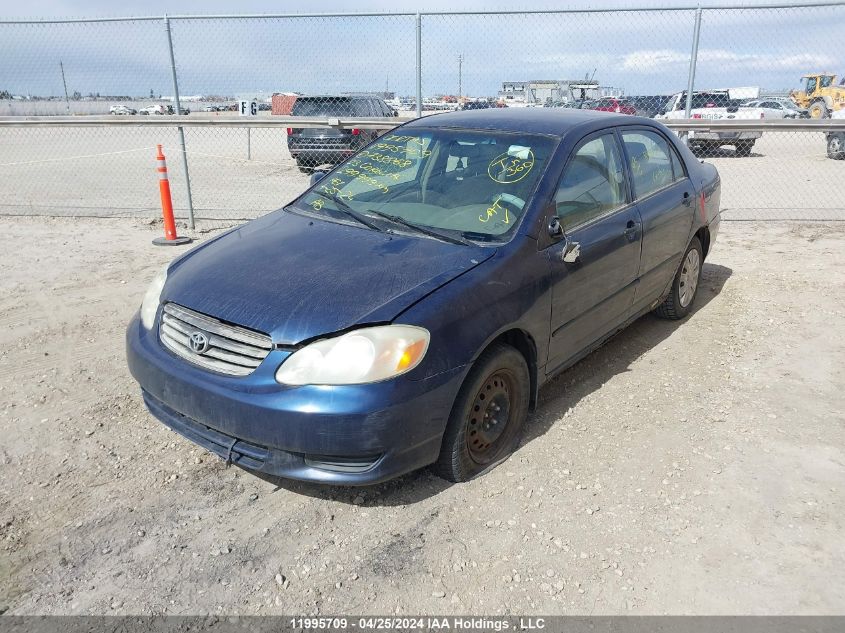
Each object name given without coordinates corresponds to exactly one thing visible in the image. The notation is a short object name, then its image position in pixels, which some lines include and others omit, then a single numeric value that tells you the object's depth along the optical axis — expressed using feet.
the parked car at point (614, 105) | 33.63
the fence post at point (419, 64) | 24.86
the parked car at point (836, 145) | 51.37
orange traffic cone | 24.08
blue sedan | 8.50
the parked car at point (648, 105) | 33.94
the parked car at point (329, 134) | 31.14
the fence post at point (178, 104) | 25.22
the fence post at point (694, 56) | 24.80
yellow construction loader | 80.59
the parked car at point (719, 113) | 44.47
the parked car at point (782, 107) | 73.51
